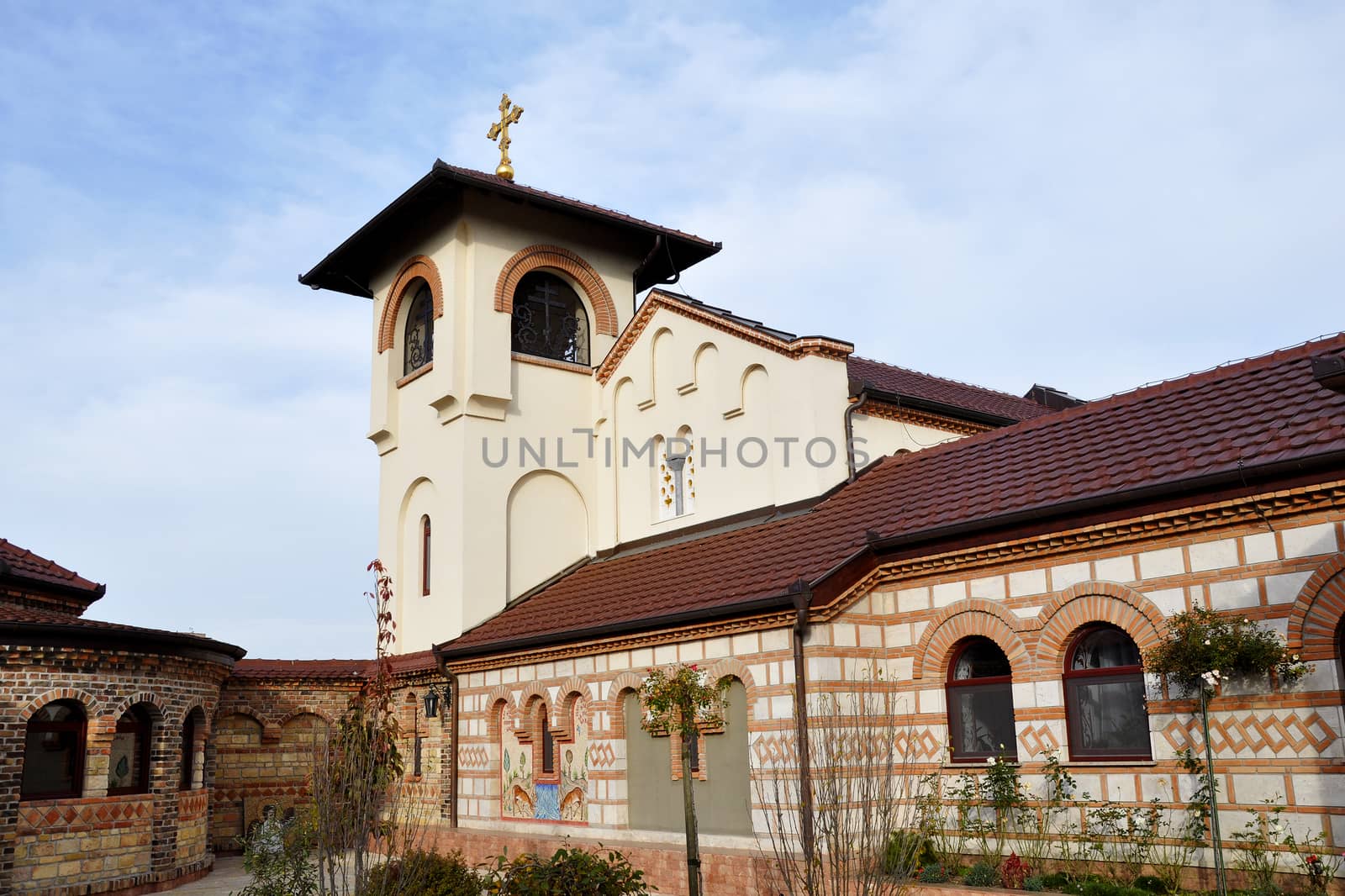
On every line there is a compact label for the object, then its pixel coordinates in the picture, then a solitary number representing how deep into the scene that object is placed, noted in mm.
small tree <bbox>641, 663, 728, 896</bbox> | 11766
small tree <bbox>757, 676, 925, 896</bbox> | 8680
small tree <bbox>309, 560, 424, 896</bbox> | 9312
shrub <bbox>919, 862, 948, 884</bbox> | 11336
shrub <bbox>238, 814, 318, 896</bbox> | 10875
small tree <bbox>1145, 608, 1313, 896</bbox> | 9781
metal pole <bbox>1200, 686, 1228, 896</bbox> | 9672
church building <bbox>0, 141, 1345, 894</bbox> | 10625
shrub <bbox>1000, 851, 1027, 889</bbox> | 10852
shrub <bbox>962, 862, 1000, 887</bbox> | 10992
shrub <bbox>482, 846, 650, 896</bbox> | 10922
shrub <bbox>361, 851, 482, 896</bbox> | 9586
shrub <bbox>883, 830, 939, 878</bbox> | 9055
